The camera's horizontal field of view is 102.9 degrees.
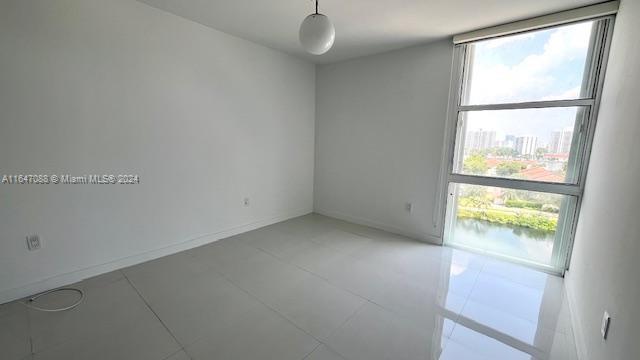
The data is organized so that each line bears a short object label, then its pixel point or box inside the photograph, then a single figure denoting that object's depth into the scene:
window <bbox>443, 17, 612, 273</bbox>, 2.33
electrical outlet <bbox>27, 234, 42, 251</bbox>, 2.00
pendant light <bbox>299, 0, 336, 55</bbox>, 1.68
